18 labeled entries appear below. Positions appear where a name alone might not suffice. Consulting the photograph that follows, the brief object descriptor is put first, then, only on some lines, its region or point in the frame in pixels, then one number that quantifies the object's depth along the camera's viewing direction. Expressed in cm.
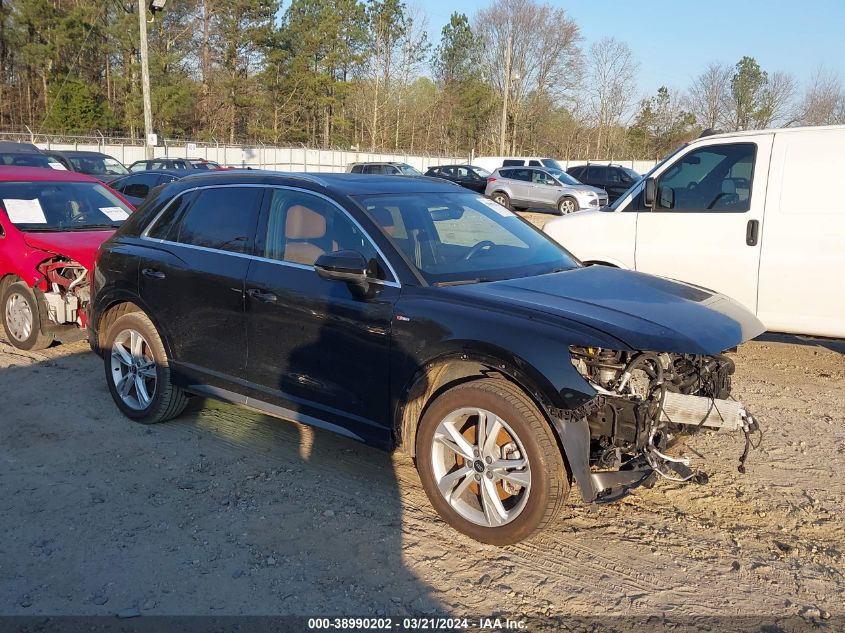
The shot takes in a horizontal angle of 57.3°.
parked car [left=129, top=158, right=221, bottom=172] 2673
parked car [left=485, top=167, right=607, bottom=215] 2689
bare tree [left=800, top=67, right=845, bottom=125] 3912
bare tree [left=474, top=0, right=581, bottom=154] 6412
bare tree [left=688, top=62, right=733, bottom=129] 5394
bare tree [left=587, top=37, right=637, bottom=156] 6225
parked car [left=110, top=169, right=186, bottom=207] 1772
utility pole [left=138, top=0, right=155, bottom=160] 2419
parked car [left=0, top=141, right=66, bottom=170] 1859
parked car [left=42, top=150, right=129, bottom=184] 2259
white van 637
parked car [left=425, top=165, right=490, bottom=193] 3375
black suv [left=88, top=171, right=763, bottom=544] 369
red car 725
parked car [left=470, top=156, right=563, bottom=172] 3650
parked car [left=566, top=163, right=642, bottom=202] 2977
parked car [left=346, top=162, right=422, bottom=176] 2787
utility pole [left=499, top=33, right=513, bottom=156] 4412
